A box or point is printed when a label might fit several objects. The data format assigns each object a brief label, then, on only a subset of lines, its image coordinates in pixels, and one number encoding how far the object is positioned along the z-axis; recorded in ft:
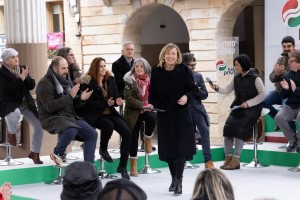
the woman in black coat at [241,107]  31.91
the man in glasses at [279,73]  32.45
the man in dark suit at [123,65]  32.42
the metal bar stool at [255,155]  33.30
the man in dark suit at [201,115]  31.78
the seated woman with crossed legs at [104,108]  29.60
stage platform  27.58
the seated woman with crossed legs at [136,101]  30.32
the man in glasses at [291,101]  31.76
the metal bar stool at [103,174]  30.73
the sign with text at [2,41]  77.05
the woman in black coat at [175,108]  26.84
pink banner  76.07
